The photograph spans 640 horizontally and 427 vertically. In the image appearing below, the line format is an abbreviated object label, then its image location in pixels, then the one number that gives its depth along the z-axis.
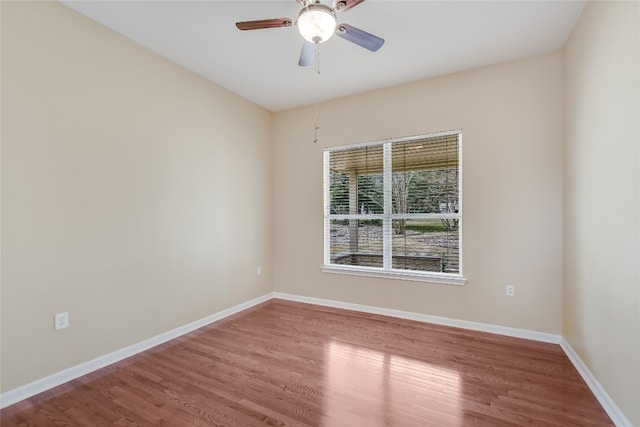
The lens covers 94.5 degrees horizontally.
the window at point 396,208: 3.33
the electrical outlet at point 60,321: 2.16
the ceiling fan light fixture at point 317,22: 1.74
